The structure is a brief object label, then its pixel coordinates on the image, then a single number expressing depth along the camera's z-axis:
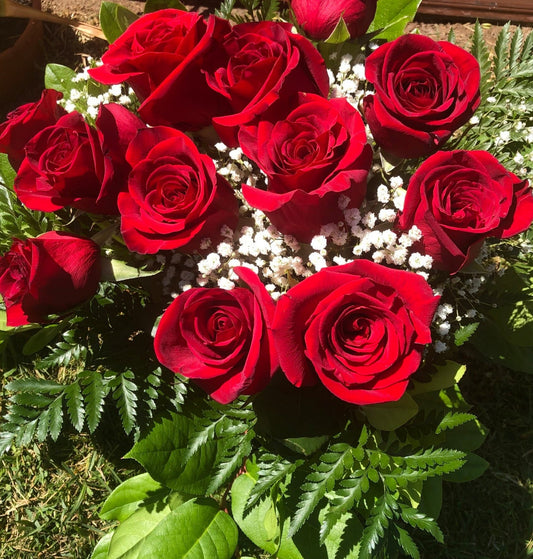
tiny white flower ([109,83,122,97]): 1.00
